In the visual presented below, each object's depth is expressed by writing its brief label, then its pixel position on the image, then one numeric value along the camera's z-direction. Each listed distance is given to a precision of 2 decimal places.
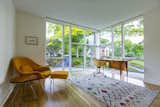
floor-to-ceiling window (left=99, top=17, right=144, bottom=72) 3.04
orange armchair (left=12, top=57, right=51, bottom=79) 1.98
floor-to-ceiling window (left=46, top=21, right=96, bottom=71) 3.65
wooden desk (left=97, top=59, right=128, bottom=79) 2.69
